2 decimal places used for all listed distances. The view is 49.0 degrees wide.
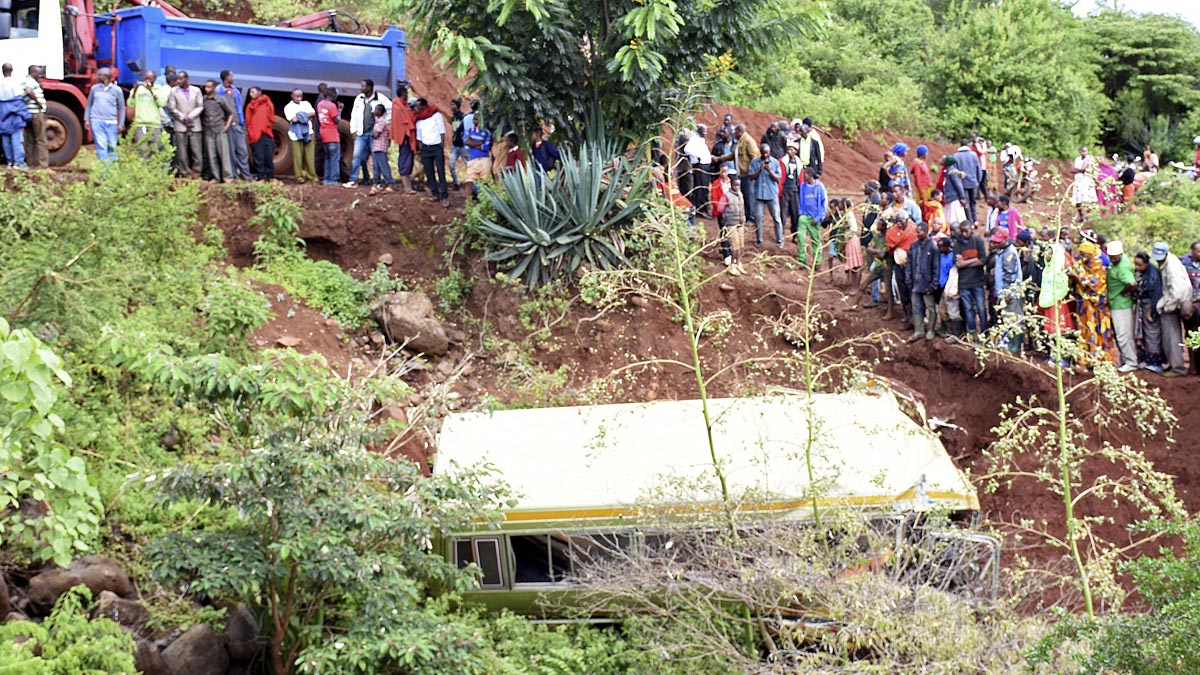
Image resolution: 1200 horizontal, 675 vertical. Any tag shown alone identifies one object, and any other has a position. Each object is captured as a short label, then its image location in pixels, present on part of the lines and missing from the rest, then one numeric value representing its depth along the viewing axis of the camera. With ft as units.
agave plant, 49.14
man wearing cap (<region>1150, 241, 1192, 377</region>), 42.29
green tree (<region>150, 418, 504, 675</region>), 27.96
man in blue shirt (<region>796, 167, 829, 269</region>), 53.16
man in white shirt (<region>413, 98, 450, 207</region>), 54.34
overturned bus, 32.09
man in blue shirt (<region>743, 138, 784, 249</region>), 53.83
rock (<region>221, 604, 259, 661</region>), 32.42
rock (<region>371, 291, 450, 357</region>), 49.49
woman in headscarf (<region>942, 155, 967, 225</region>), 56.90
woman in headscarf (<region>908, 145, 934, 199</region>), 59.67
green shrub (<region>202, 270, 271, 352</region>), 40.37
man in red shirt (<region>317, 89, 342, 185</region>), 56.34
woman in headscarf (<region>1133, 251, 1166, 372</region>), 43.06
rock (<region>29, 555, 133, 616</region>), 32.60
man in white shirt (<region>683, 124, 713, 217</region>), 55.62
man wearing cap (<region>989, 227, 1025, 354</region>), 44.42
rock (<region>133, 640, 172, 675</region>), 30.63
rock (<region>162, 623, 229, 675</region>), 31.65
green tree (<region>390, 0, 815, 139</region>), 48.67
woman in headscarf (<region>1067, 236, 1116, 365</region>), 43.93
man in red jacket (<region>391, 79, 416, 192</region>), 55.16
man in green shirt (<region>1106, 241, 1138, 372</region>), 43.50
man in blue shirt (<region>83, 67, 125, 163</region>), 52.21
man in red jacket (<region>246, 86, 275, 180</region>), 56.03
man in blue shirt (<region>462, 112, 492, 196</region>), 55.16
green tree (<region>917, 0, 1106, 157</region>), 88.28
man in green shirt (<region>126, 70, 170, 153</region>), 52.34
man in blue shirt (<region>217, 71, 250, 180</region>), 54.80
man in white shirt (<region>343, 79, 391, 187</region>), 55.36
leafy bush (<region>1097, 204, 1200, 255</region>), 52.95
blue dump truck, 54.65
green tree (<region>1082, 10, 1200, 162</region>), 95.76
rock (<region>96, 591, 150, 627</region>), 32.71
